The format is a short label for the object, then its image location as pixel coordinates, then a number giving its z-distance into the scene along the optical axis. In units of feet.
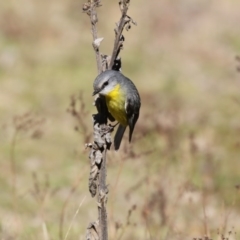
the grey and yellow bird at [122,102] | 30.43
